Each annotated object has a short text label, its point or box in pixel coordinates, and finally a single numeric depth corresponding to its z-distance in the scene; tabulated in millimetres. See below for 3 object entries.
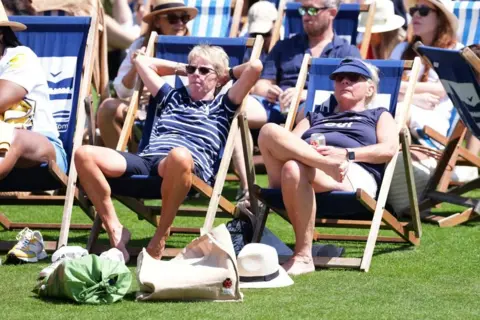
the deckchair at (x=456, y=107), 14320
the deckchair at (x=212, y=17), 18734
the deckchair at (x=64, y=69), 14164
